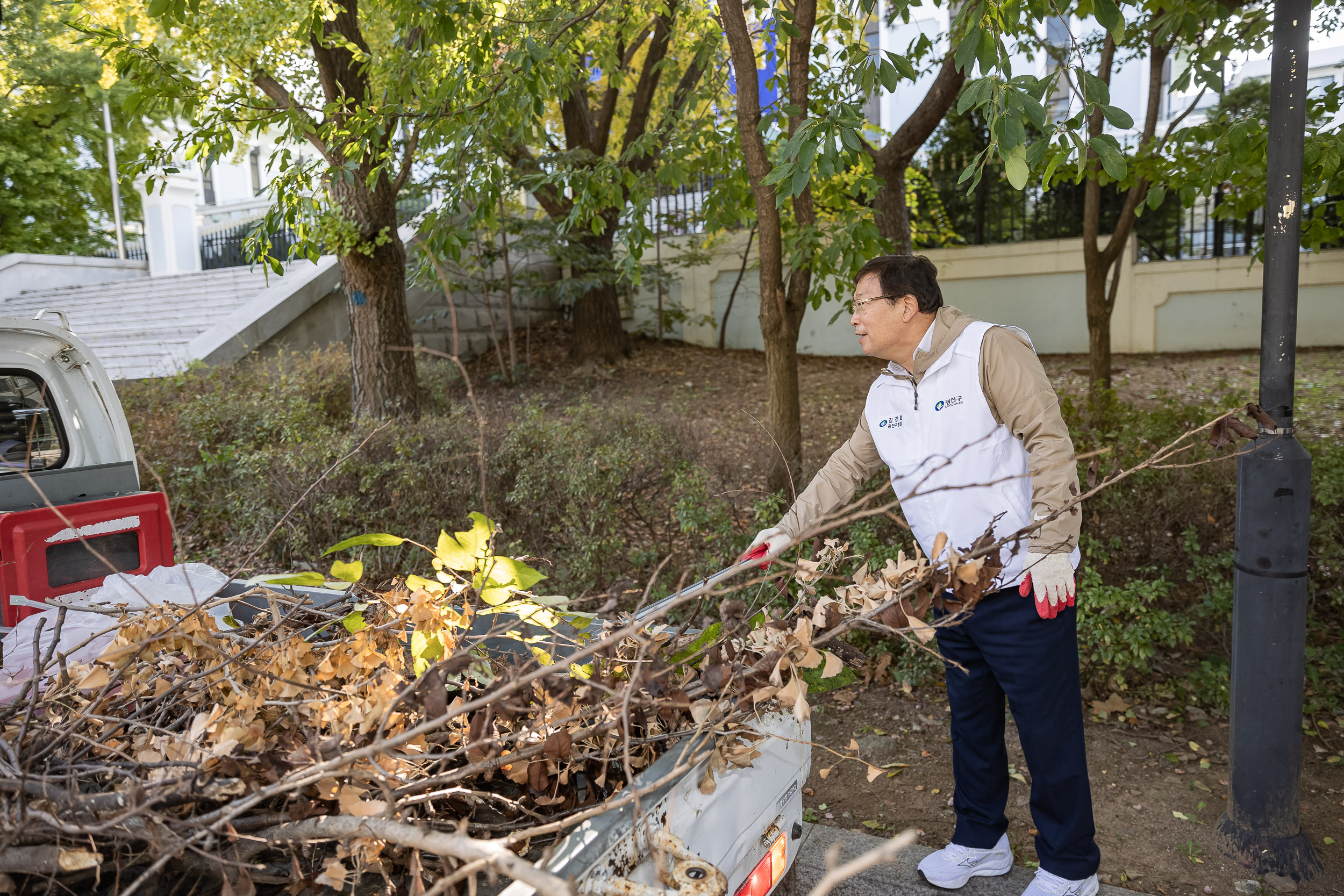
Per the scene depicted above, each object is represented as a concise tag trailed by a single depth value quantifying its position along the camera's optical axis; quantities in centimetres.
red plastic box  346
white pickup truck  174
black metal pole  295
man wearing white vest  254
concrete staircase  1375
